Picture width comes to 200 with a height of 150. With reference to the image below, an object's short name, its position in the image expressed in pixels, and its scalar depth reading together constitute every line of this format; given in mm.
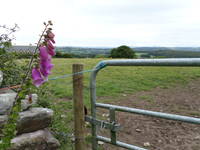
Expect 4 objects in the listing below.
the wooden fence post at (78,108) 2498
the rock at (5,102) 2588
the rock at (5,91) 2975
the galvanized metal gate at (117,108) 1758
